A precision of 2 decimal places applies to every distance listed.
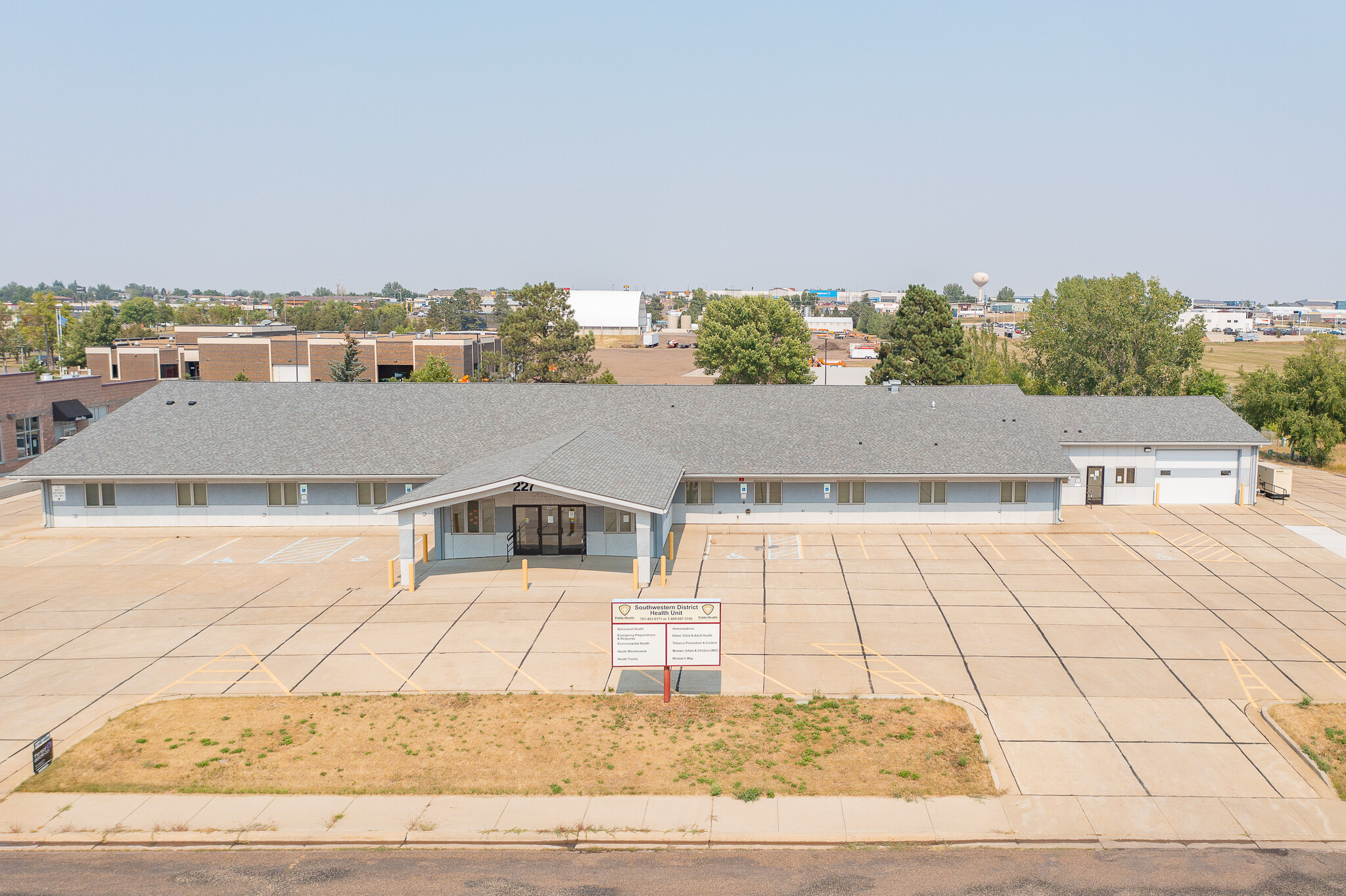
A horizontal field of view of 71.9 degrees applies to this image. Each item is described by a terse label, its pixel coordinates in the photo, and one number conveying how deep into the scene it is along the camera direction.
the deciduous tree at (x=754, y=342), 75.75
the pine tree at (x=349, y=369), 78.31
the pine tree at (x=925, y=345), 69.75
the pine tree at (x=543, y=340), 77.62
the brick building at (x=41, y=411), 54.62
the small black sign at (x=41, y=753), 18.28
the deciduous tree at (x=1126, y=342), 69.50
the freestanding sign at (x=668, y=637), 21.89
